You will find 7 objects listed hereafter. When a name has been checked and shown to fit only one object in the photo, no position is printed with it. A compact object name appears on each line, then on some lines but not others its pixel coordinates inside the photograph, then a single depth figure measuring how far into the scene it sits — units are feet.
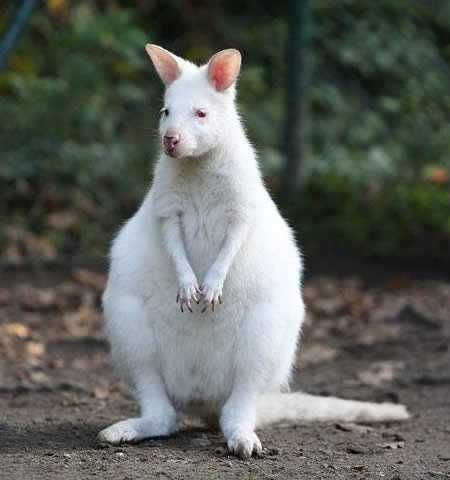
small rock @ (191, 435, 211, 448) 28.13
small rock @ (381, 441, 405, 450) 29.19
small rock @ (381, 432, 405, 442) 30.71
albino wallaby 27.96
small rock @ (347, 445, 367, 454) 28.43
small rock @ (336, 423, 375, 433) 31.89
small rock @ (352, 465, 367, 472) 26.02
